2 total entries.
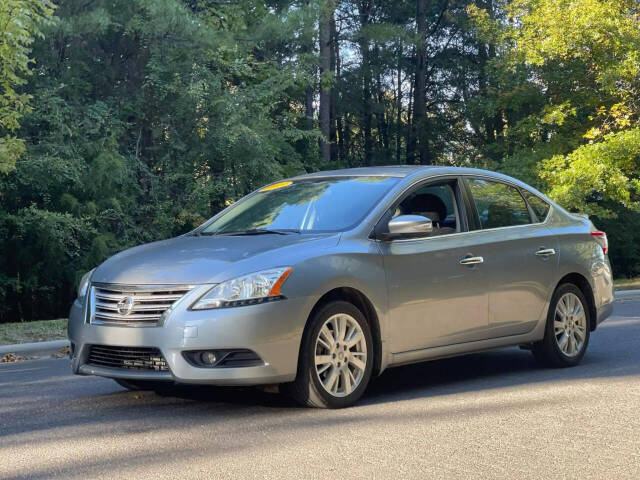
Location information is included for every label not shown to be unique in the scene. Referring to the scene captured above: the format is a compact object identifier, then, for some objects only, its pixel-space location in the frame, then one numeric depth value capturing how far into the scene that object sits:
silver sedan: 6.59
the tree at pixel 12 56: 14.38
